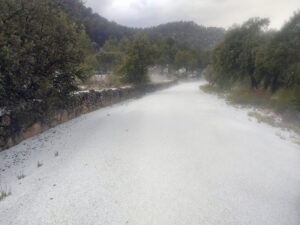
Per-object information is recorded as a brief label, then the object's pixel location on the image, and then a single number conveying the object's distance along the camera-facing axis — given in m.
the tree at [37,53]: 5.94
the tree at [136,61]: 21.81
